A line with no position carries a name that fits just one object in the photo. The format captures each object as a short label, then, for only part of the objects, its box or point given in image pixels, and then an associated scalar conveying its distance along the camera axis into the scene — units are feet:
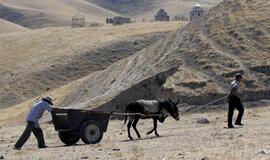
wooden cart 79.36
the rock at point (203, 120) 106.32
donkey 82.79
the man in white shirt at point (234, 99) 88.79
